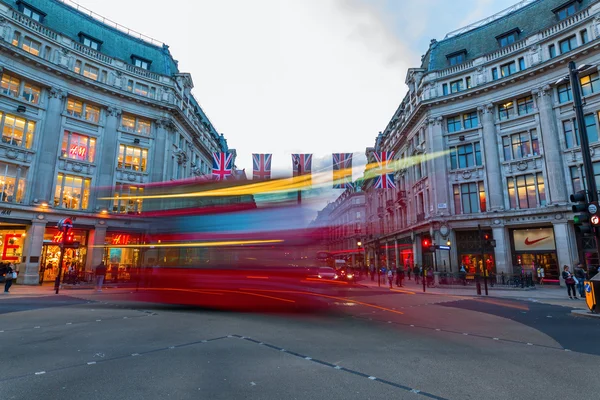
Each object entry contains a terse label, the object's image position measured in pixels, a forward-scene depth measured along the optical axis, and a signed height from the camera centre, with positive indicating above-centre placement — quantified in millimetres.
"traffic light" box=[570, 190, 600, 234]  11688 +1627
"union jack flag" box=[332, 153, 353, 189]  27219 +7482
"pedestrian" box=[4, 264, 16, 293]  20070 -1198
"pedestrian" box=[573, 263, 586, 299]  18750 -993
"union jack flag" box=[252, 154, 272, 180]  26031 +7416
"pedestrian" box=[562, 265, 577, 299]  18359 -1243
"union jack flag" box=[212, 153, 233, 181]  26312 +7390
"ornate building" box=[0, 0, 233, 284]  27297 +11911
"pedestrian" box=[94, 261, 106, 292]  22481 -1187
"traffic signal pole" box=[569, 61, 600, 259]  11883 +4574
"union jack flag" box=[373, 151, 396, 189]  33188 +8531
